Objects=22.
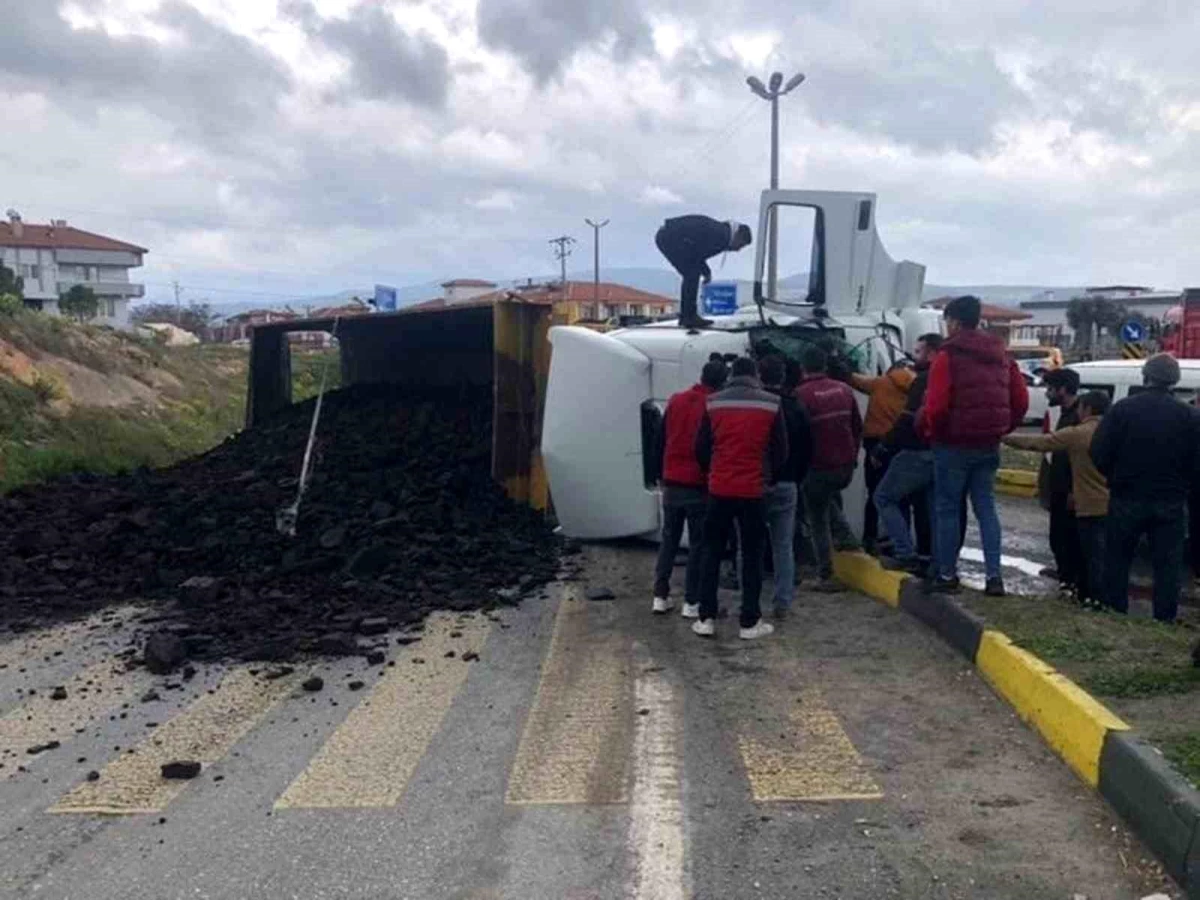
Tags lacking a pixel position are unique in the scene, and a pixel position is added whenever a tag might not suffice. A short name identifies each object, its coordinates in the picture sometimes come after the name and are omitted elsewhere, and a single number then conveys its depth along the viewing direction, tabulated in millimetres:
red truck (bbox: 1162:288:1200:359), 20188
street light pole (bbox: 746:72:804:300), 30766
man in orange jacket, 8508
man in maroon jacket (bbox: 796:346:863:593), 8180
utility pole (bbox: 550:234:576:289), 78688
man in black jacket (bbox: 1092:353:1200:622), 7078
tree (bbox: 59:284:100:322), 58156
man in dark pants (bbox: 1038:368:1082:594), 8062
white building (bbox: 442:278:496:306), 81994
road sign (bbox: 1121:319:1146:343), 23984
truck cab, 9430
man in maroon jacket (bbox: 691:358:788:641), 7184
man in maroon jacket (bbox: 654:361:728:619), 7703
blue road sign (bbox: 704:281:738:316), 11742
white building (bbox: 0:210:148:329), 90625
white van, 13781
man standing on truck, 10180
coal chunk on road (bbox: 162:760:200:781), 5137
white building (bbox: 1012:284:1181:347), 69125
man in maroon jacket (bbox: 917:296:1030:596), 7039
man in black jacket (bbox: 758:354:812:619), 7594
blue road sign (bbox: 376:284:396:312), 15258
